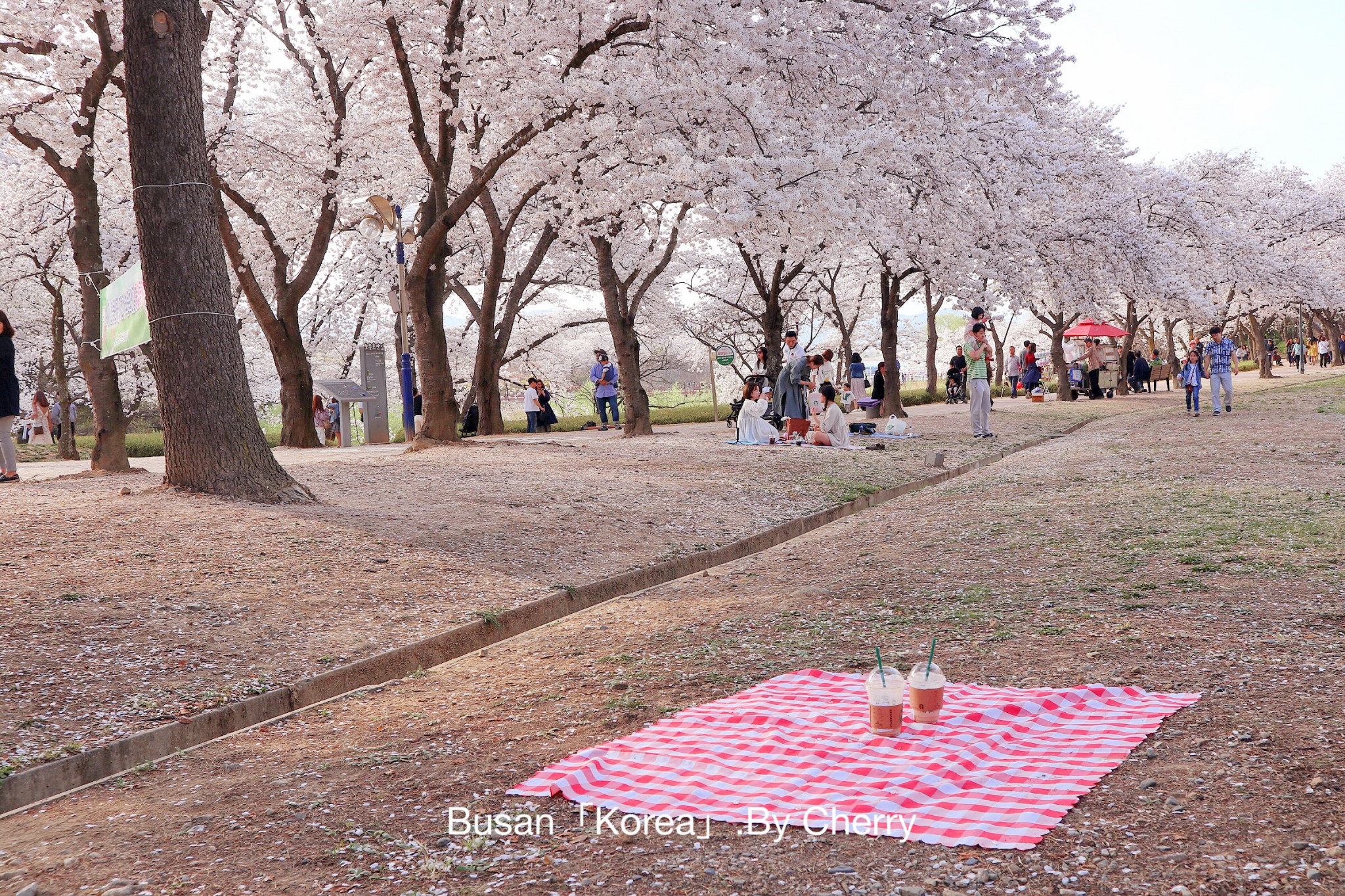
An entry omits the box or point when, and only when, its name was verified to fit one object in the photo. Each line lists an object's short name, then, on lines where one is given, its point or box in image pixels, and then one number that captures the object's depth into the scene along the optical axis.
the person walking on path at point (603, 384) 27.27
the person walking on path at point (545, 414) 28.98
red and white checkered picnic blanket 3.20
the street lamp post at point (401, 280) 19.78
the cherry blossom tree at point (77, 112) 13.71
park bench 41.62
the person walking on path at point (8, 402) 11.80
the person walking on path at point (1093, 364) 36.66
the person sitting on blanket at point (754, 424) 18.78
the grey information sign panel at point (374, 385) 23.88
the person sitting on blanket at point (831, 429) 18.45
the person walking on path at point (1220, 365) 21.14
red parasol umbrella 39.84
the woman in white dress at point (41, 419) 28.03
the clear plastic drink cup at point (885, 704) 3.87
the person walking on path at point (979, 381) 18.45
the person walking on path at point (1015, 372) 46.81
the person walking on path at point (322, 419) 30.67
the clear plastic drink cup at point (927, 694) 3.94
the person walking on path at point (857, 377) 31.58
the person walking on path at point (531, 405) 28.02
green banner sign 10.29
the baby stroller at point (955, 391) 38.72
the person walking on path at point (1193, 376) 22.55
